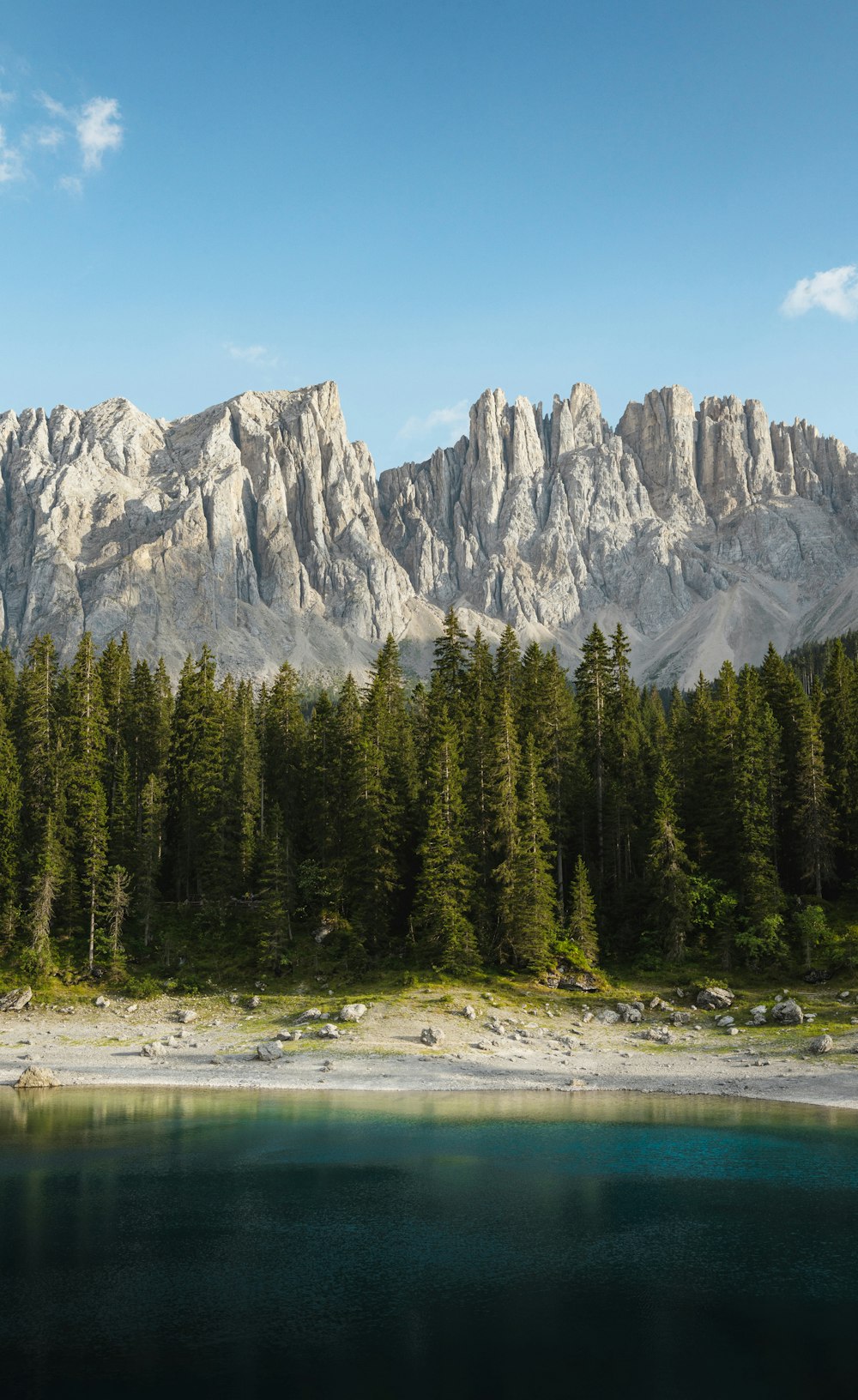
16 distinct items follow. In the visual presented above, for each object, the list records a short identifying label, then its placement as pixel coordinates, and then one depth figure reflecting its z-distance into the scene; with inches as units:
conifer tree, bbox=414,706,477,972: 2405.3
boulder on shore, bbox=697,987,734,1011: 2172.7
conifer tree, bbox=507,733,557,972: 2391.7
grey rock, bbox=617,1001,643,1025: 2132.1
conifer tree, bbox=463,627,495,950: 2529.5
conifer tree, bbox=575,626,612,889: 2947.8
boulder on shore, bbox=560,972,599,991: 2327.8
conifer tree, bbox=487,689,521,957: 2445.9
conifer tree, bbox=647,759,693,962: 2488.9
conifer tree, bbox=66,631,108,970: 2640.3
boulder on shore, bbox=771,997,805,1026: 1999.3
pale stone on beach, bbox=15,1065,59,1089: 1745.8
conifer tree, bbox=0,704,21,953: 2578.7
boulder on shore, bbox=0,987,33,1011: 2293.8
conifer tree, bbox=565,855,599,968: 2477.9
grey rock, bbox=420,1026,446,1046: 1961.1
